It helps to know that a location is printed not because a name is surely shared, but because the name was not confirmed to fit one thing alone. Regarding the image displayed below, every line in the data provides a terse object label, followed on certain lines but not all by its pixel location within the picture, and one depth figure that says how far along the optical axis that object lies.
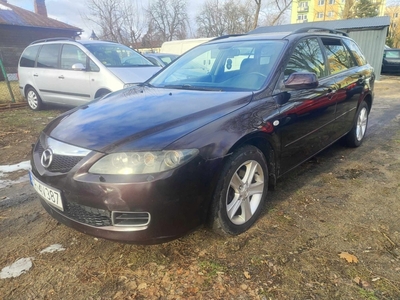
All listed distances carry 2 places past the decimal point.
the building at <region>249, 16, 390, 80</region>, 14.59
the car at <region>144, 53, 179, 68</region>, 11.55
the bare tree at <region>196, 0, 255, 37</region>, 36.96
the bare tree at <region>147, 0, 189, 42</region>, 38.41
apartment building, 56.45
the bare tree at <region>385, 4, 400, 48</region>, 34.96
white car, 6.04
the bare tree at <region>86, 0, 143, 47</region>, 25.67
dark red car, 1.85
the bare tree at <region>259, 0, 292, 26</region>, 30.17
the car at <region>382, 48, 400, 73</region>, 17.11
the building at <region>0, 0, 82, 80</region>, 19.59
